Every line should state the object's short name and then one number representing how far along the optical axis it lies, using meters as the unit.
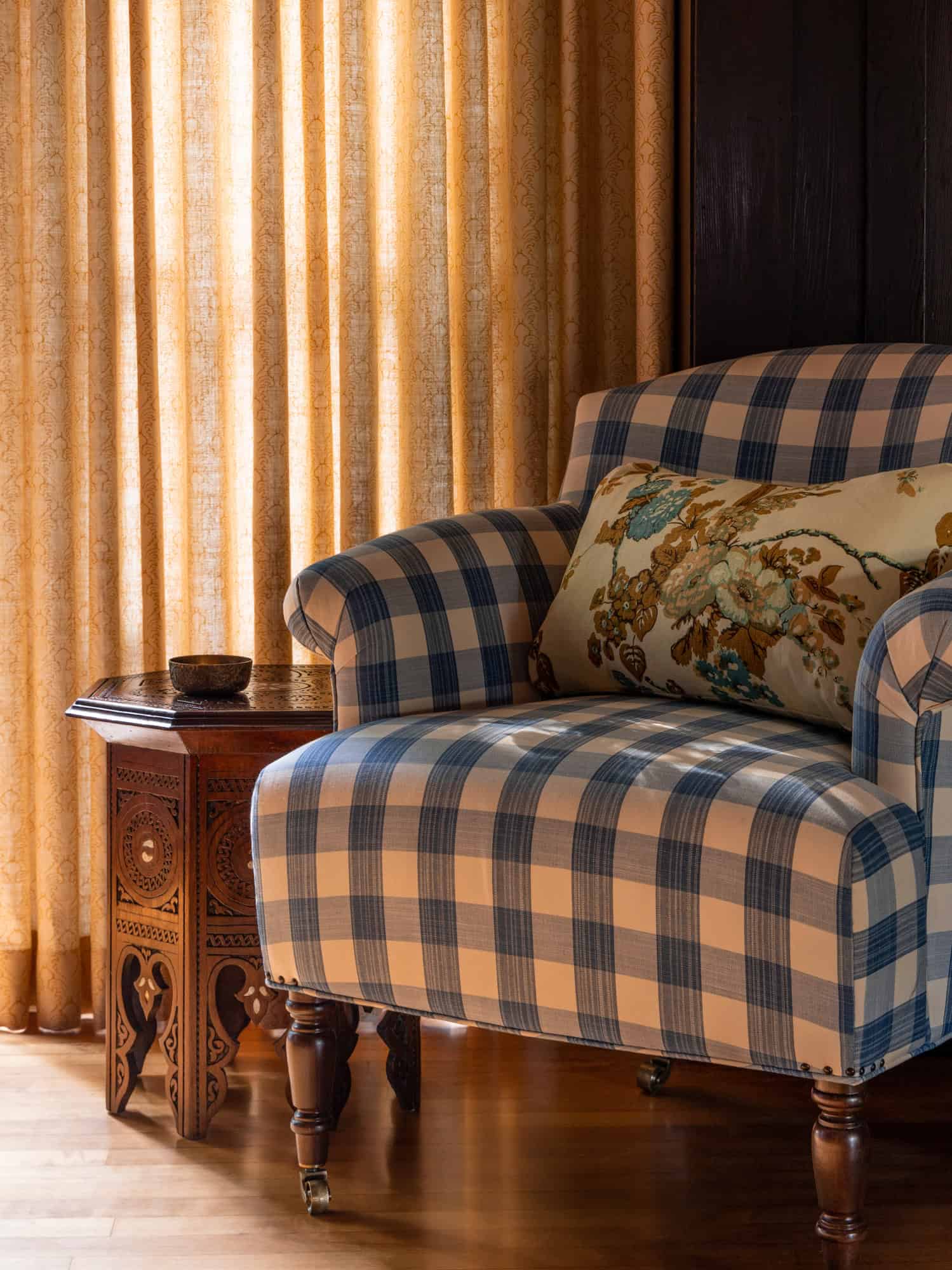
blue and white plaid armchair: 3.21
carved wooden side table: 3.68
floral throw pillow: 3.44
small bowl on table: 3.74
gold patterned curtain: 4.06
